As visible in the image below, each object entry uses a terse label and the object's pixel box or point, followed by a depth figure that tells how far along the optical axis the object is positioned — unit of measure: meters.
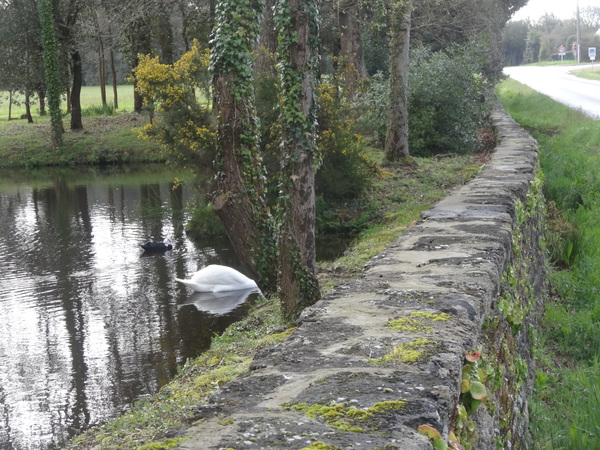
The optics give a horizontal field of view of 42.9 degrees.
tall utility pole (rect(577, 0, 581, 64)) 71.03
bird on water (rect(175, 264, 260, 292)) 11.56
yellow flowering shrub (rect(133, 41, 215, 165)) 15.60
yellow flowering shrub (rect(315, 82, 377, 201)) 15.59
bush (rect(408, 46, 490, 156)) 18.42
